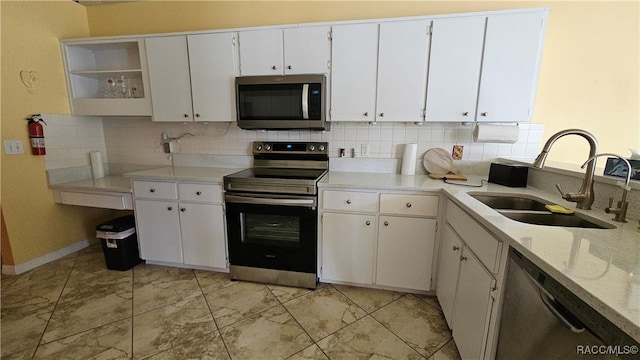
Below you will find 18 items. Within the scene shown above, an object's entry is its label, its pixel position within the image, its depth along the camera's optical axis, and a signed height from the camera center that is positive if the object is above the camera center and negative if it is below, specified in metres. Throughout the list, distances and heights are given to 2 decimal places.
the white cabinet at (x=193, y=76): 2.37 +0.48
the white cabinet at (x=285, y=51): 2.21 +0.66
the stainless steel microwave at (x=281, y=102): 2.22 +0.25
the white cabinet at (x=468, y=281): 1.21 -0.76
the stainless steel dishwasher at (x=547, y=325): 0.67 -0.54
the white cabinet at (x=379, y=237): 2.04 -0.79
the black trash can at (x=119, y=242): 2.50 -1.02
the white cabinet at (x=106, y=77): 2.62 +0.55
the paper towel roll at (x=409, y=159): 2.42 -0.23
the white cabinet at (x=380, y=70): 2.09 +0.48
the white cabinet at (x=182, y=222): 2.36 -0.80
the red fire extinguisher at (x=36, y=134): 2.46 -0.04
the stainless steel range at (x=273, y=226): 2.14 -0.75
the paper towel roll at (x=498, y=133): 2.18 +0.01
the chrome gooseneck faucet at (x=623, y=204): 1.17 -0.29
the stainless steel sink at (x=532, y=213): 1.31 -0.41
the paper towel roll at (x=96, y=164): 2.94 -0.36
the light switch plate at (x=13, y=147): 2.33 -0.15
